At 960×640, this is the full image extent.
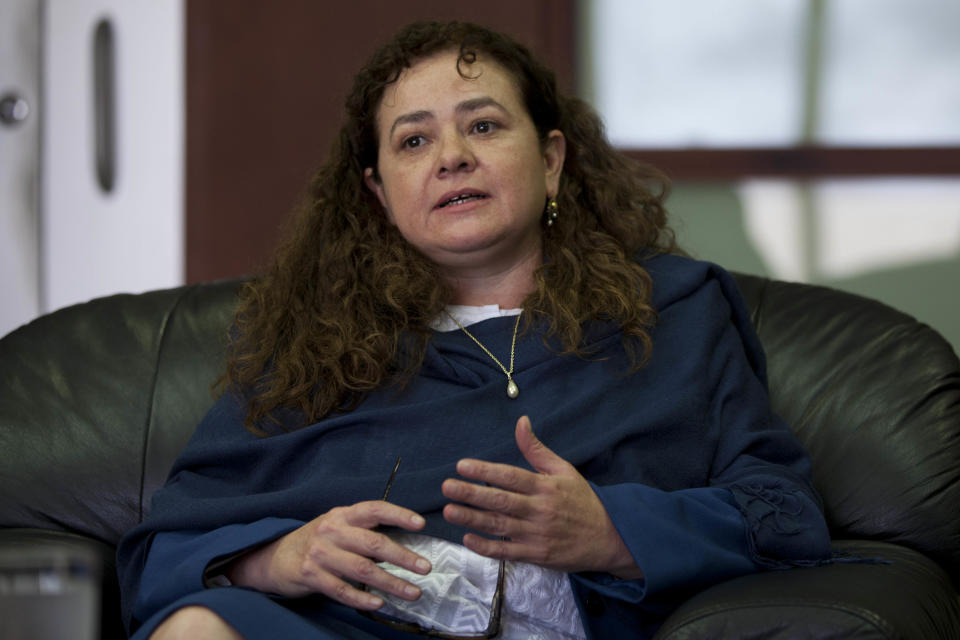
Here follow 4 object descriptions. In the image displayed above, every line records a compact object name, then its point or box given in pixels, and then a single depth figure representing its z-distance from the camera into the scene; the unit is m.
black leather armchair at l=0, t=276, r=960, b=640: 4.18
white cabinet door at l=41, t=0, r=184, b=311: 5.06
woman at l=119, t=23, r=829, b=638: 4.03
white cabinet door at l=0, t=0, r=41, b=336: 5.01
